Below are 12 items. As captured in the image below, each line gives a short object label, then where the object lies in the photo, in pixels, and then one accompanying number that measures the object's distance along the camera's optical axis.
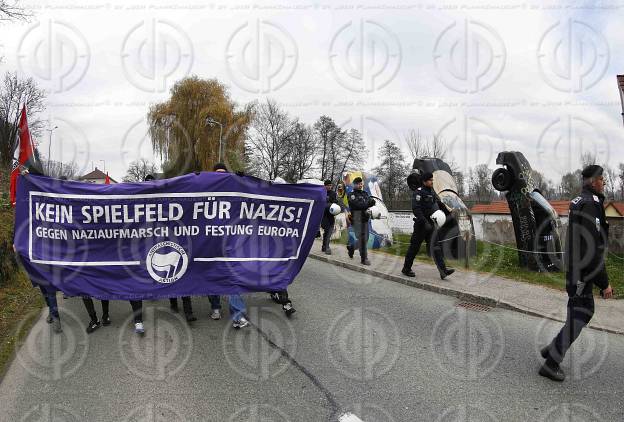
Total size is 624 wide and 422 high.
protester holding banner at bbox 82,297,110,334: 5.83
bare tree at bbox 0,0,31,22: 14.05
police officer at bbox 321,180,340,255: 13.08
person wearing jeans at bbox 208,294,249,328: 5.81
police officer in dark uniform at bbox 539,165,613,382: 4.12
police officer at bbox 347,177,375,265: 10.40
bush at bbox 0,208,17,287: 8.34
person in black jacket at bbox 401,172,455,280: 8.70
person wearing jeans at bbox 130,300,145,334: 5.65
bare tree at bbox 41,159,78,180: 27.25
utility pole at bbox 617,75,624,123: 11.27
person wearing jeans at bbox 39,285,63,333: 5.84
